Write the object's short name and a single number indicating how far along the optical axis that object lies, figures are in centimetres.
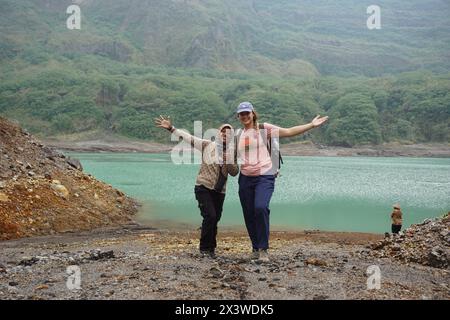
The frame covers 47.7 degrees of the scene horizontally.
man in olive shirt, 777
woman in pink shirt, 731
